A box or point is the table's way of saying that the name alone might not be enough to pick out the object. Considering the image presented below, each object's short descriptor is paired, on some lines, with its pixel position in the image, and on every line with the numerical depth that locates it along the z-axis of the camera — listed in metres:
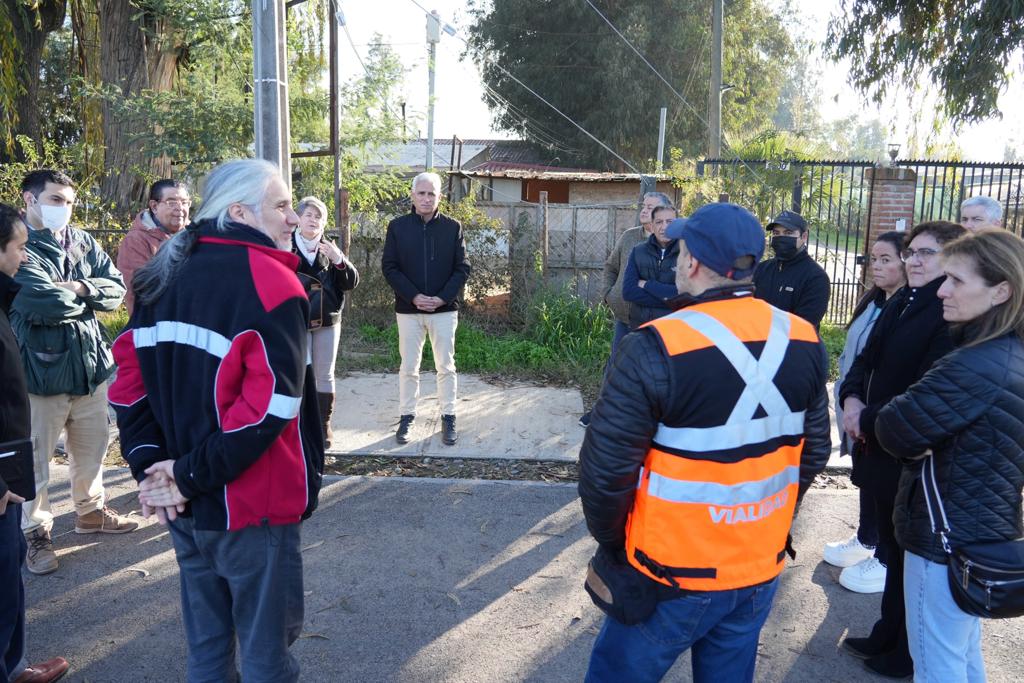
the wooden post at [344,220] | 8.58
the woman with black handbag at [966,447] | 2.50
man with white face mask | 4.07
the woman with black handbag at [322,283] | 5.36
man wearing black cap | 4.99
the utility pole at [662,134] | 24.34
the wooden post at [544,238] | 9.18
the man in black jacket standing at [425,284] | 6.05
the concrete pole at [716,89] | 18.70
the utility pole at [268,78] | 6.30
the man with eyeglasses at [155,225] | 4.80
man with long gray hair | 2.31
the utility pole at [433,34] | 20.70
